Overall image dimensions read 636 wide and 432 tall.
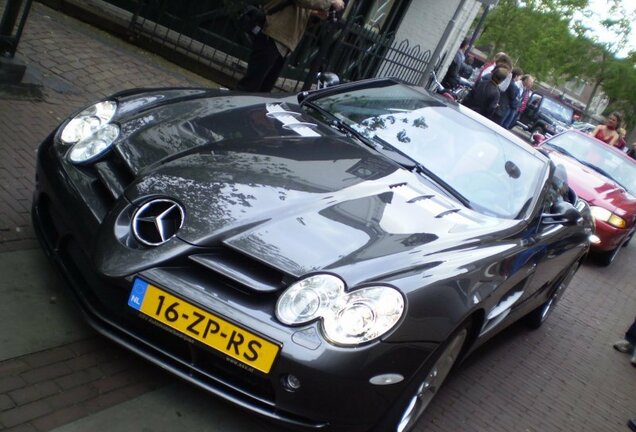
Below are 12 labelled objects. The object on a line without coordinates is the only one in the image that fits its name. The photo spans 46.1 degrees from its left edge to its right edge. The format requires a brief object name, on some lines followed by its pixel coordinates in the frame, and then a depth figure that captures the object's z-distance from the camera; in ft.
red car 29.71
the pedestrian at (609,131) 44.27
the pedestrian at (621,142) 46.79
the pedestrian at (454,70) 50.31
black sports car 9.13
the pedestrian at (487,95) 36.35
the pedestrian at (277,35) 24.21
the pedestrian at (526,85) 54.90
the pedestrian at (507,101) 42.32
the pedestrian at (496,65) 36.17
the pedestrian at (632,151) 54.44
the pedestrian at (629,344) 21.47
